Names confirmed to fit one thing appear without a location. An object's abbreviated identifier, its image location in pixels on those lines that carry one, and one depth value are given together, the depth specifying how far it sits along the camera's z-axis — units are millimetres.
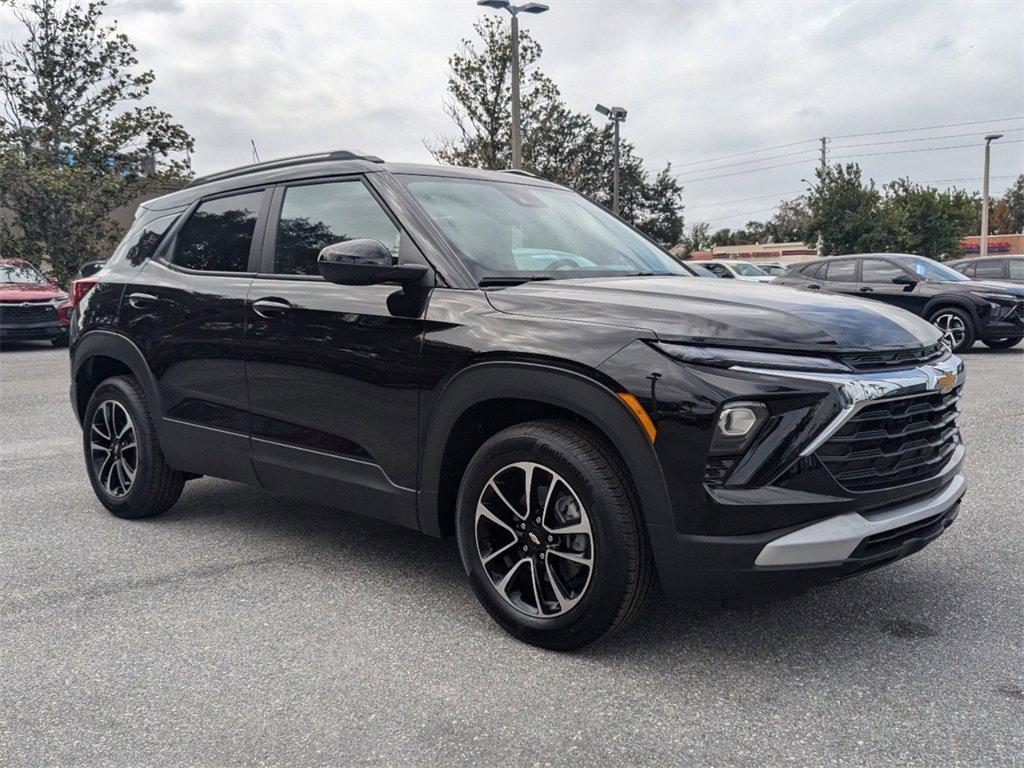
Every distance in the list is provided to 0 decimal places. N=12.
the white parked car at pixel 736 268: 22812
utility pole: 46203
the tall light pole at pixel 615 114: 23594
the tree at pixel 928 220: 42875
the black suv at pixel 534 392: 2574
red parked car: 15875
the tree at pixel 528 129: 26078
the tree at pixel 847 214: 43000
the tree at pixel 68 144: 24094
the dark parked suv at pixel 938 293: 12727
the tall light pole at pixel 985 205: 38147
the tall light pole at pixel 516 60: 17594
